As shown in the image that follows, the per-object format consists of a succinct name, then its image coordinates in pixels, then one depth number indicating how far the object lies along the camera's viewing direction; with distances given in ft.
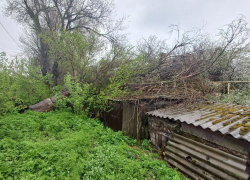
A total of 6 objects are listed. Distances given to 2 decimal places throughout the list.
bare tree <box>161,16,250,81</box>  15.58
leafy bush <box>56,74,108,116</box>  18.42
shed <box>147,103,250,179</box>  7.79
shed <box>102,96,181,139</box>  16.03
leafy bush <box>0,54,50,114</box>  14.15
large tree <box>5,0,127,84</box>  31.78
